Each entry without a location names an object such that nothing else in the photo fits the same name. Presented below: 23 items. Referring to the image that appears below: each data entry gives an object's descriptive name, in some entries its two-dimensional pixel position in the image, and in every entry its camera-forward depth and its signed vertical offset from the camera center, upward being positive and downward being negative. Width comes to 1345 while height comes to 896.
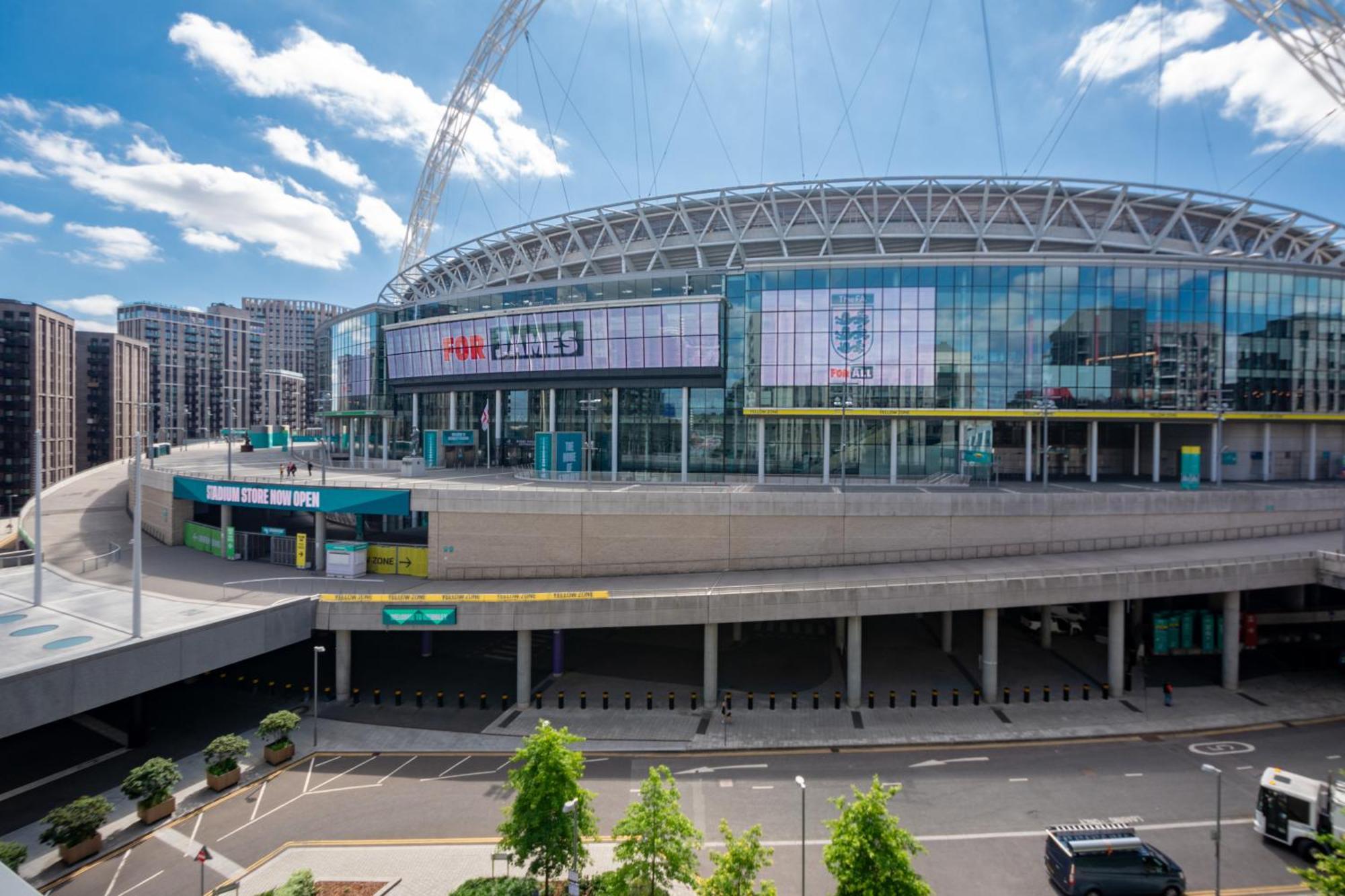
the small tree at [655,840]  13.09 -8.88
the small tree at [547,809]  14.13 -8.80
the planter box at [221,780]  20.20 -11.67
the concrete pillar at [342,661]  26.94 -10.05
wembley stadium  44.28 +6.53
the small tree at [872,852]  11.98 -8.38
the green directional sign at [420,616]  25.98 -7.76
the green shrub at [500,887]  14.33 -10.86
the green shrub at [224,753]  20.25 -10.72
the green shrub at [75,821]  16.70 -10.94
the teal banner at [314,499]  31.70 -3.40
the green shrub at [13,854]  14.70 -10.48
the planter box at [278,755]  21.73 -11.59
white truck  16.64 -10.31
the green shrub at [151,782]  18.25 -10.66
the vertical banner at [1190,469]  37.50 -1.43
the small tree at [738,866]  12.43 -8.98
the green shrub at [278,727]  21.50 -10.45
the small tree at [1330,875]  11.31 -8.22
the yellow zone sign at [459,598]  26.31 -7.08
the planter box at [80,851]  16.97 -11.89
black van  15.17 -10.83
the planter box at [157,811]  18.62 -11.81
